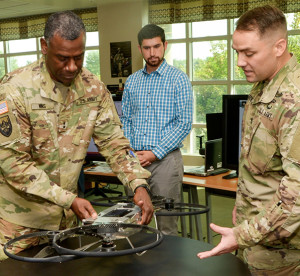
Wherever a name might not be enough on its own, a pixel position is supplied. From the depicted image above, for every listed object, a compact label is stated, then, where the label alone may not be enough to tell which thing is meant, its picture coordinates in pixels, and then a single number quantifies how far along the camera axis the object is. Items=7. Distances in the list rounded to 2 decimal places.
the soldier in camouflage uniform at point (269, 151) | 1.31
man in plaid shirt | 3.01
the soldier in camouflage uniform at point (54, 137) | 1.57
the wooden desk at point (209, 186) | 2.93
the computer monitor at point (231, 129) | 3.00
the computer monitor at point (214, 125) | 3.65
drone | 1.24
